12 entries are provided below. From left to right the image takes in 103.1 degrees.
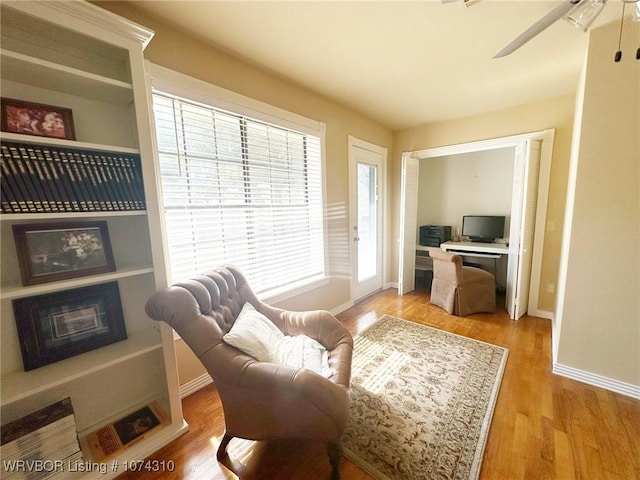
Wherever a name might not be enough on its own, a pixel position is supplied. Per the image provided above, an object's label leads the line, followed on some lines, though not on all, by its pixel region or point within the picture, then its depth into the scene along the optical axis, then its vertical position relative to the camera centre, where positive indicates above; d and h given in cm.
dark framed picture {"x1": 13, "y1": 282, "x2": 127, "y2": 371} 117 -53
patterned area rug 133 -131
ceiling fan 106 +82
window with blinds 171 +13
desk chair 299 -97
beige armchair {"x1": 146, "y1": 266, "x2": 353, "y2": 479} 113 -81
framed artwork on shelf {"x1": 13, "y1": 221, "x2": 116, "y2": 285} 111 -16
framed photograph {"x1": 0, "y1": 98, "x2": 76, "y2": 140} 107 +43
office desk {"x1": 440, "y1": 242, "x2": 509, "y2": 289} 342 -61
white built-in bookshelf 107 -3
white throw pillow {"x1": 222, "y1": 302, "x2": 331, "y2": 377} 134 -77
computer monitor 371 -33
